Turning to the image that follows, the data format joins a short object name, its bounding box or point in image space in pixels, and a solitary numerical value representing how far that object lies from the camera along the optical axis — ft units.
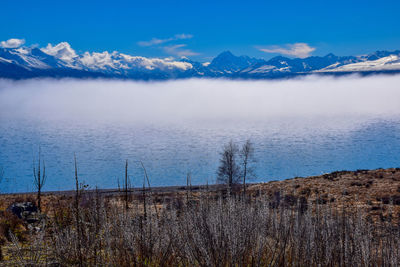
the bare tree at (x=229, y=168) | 183.73
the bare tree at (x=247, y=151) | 194.24
